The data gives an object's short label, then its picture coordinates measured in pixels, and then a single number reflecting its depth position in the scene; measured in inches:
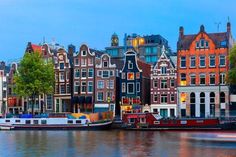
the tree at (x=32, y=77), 3849.7
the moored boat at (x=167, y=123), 3198.8
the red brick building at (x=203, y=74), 3710.6
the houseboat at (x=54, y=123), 3506.4
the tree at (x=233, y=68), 3154.5
